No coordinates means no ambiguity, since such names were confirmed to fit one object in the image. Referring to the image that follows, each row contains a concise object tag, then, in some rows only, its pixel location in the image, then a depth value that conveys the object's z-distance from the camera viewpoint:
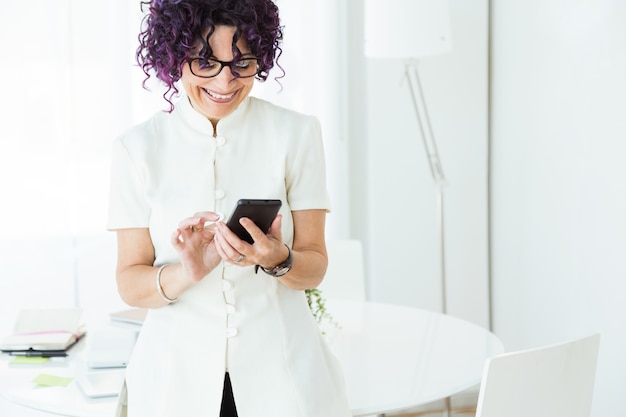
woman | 1.44
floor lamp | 3.39
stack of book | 2.29
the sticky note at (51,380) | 2.01
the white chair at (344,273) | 3.22
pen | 2.28
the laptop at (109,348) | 2.11
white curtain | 3.75
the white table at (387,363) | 1.89
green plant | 2.23
